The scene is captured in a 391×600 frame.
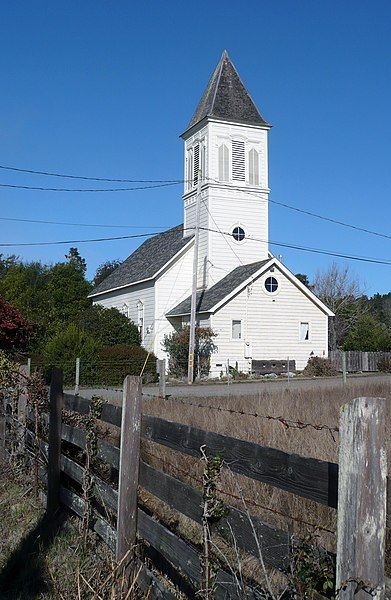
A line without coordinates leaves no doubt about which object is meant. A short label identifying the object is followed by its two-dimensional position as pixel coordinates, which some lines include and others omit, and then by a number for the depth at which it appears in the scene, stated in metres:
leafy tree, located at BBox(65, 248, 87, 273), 109.59
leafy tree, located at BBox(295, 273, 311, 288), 77.25
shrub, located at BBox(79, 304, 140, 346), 39.00
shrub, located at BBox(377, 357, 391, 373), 40.83
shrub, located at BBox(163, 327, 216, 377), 35.22
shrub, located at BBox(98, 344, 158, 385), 29.33
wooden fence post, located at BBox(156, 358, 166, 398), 19.43
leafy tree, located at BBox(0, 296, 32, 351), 19.25
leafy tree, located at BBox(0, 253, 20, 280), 79.50
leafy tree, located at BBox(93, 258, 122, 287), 82.81
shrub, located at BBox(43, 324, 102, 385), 29.20
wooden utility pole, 31.80
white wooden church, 36.47
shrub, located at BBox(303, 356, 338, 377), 37.06
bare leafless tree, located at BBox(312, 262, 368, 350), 64.75
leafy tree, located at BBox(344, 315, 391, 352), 47.78
